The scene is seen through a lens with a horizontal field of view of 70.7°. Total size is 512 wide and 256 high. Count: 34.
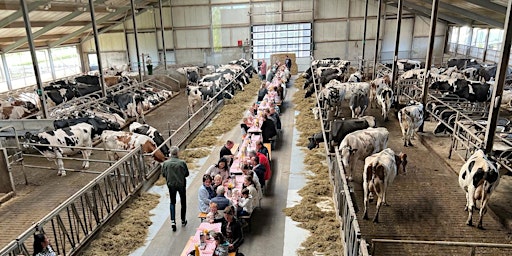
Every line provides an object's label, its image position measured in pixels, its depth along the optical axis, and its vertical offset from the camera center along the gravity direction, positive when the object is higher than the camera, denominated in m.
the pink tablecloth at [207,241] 5.66 -3.12
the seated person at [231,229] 6.34 -3.20
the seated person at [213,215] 6.43 -2.98
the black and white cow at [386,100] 13.39 -2.13
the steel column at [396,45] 14.31 -0.14
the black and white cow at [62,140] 10.26 -2.71
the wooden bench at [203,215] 7.18 -3.33
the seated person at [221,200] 6.85 -2.90
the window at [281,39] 31.86 +0.37
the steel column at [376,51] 18.24 -0.49
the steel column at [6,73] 23.49 -1.55
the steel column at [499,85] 8.02 -1.03
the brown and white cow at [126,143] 10.24 -2.69
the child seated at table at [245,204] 7.50 -3.24
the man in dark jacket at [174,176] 7.54 -2.67
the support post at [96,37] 15.44 +0.41
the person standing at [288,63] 26.37 -1.38
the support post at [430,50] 11.33 -0.30
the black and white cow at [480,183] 6.61 -2.59
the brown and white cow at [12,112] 16.23 -2.82
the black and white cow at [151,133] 10.95 -2.62
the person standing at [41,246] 5.29 -2.84
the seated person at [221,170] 8.32 -2.83
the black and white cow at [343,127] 9.95 -2.29
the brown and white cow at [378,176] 6.91 -2.54
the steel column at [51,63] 28.67 -1.17
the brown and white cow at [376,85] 16.21 -1.93
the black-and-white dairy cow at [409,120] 10.93 -2.35
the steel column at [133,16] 19.05 +1.58
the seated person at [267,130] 11.94 -2.77
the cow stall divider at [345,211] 4.87 -2.77
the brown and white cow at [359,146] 8.60 -2.46
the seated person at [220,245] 5.65 -3.11
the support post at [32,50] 12.32 -0.05
